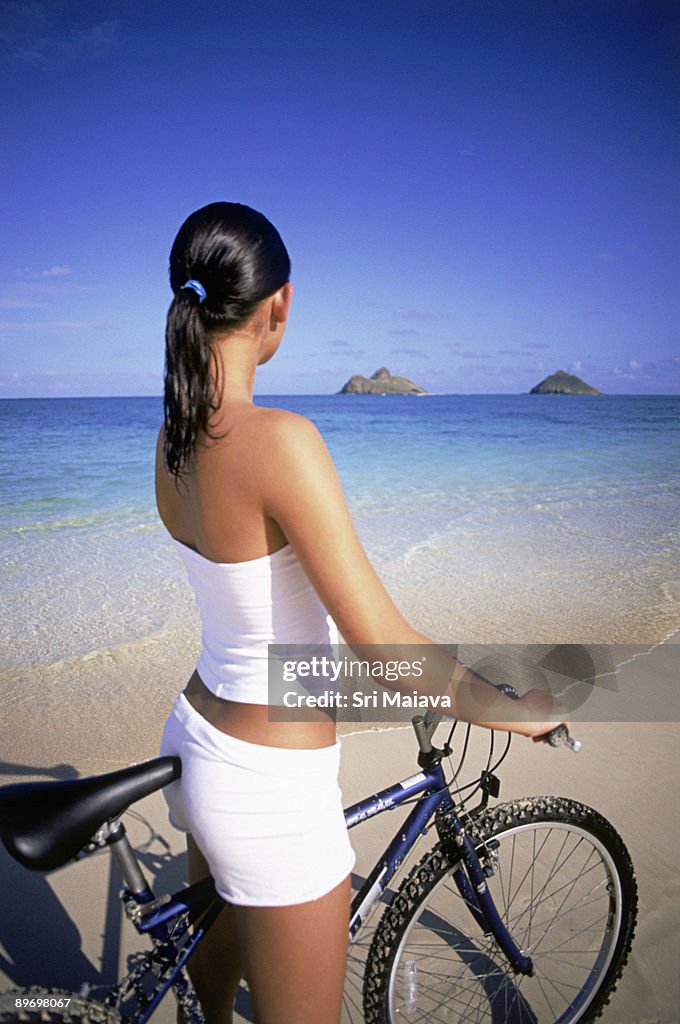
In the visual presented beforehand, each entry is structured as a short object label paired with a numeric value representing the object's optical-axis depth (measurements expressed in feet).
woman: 3.99
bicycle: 4.63
